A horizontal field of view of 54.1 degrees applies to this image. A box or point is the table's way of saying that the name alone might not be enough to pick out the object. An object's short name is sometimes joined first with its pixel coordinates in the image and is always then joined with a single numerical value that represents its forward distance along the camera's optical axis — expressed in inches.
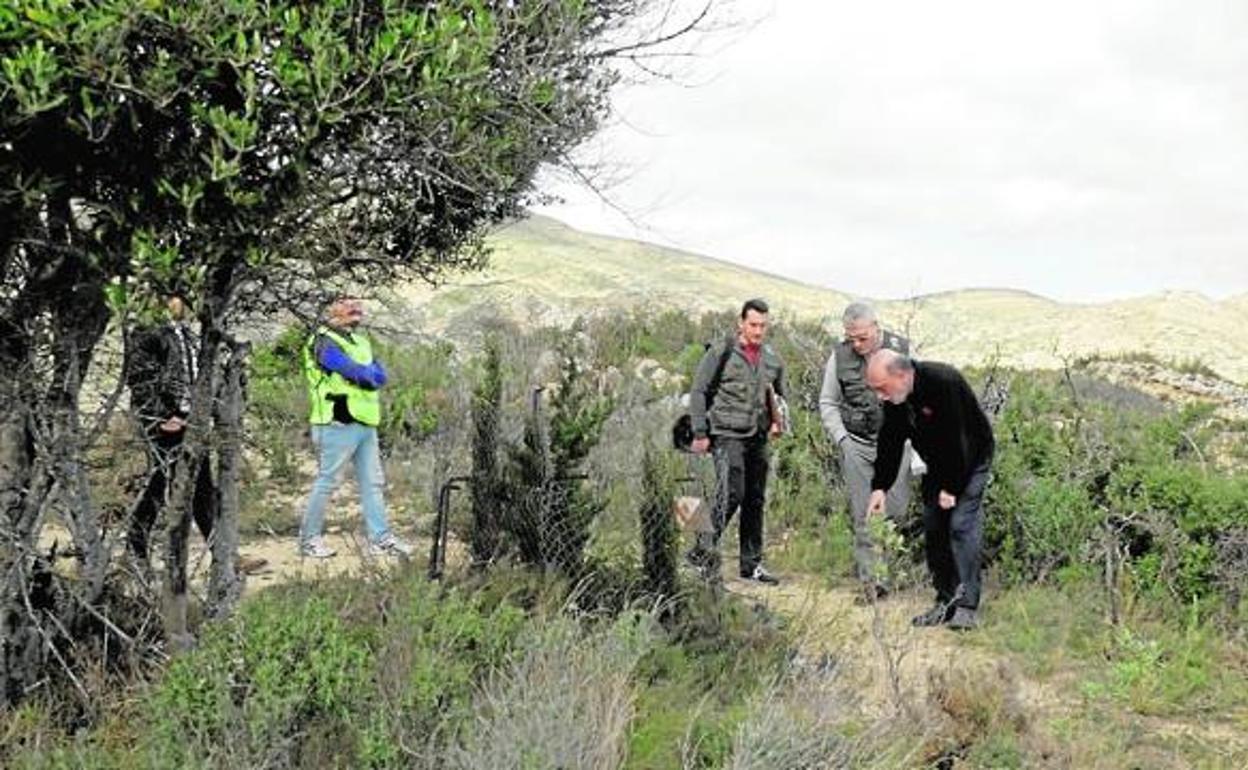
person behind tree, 180.9
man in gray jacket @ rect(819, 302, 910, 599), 296.2
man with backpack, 300.5
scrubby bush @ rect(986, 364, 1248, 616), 278.7
